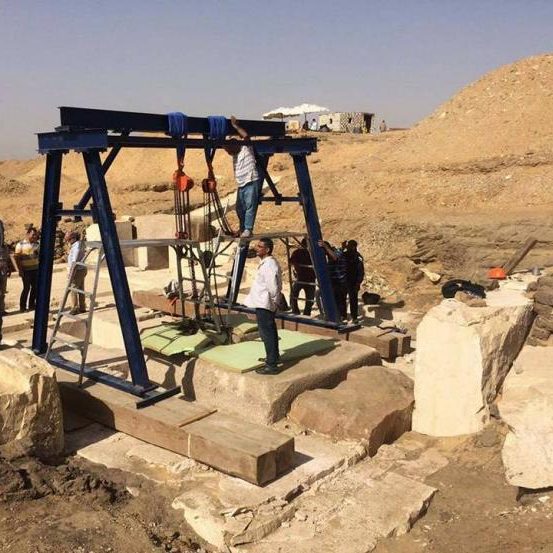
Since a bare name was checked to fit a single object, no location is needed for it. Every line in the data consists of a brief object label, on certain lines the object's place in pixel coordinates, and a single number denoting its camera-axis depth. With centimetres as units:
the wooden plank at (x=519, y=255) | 1217
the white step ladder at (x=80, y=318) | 625
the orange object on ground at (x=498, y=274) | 1007
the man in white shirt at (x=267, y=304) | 632
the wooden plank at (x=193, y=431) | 498
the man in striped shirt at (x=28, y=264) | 1077
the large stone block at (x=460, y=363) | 603
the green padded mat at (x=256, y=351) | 654
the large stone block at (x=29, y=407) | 518
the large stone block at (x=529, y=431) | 498
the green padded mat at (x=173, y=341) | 698
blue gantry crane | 614
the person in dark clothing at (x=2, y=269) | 852
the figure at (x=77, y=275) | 919
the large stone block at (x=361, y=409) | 593
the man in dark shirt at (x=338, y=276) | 953
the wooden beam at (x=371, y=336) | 809
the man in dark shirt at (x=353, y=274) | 968
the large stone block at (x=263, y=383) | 614
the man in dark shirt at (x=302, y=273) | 978
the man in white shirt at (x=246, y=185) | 805
